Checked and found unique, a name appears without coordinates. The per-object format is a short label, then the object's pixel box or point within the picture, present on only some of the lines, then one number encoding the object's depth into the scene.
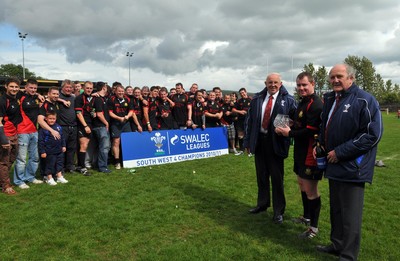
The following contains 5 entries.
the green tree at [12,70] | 85.31
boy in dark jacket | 6.87
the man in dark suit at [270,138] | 4.80
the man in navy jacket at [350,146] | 3.16
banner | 9.05
